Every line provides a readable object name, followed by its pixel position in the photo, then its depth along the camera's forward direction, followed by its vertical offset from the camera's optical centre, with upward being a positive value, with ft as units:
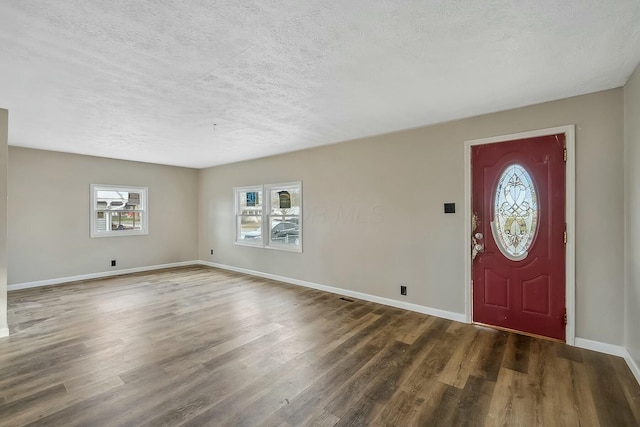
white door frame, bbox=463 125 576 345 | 9.14 -0.45
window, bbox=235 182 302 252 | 17.69 -0.19
